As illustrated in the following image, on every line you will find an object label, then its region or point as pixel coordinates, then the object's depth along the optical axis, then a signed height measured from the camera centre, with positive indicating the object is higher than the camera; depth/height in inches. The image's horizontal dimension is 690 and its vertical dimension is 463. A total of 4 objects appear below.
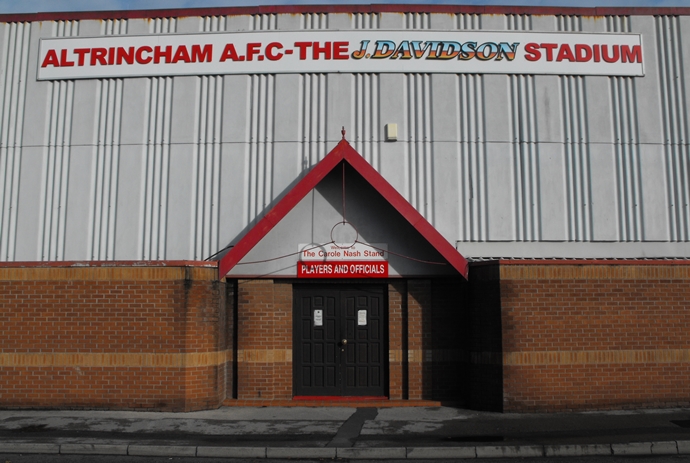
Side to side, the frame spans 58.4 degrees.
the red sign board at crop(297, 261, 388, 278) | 478.6 +39.1
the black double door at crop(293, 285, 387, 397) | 484.4 -16.3
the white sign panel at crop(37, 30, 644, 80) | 527.2 +226.6
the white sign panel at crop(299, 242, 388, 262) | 480.4 +51.7
